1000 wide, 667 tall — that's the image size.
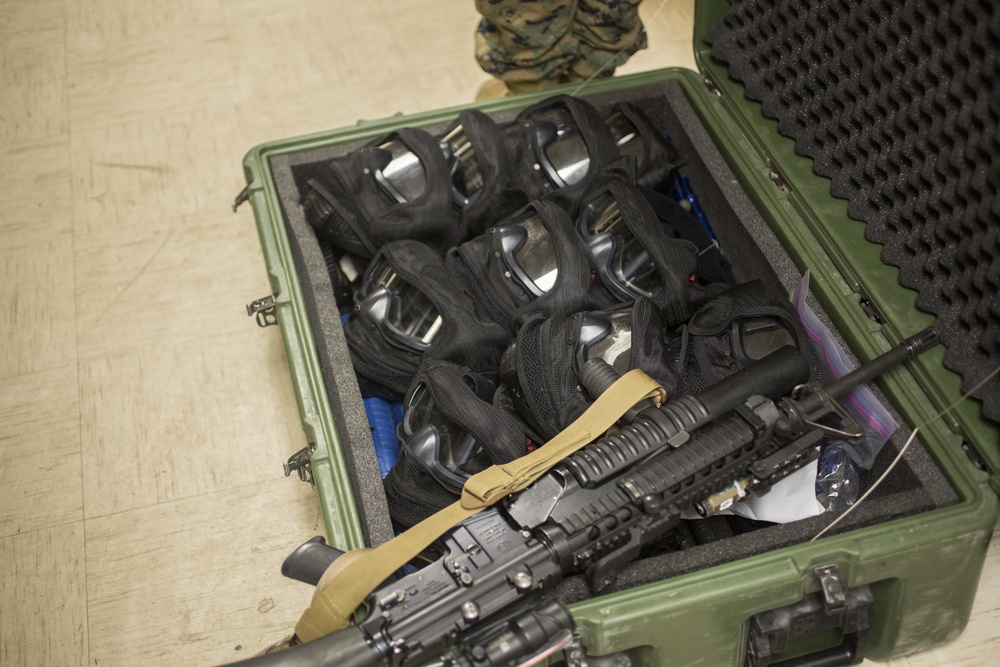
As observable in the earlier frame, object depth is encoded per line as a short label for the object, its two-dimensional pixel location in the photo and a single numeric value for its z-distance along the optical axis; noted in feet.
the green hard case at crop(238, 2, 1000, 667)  4.27
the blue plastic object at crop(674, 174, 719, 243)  6.29
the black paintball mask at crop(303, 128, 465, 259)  5.85
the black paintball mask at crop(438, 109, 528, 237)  5.97
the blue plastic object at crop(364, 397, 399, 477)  5.58
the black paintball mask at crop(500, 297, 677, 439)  5.01
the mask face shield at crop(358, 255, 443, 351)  5.60
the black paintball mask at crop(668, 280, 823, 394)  5.13
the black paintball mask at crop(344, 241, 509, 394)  5.45
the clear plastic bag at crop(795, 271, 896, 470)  4.76
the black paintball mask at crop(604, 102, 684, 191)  6.17
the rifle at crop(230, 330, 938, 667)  4.00
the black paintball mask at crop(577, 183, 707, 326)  5.43
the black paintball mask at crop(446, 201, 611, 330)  5.49
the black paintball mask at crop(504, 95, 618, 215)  5.99
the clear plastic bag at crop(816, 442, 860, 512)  5.03
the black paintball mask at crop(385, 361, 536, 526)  4.93
